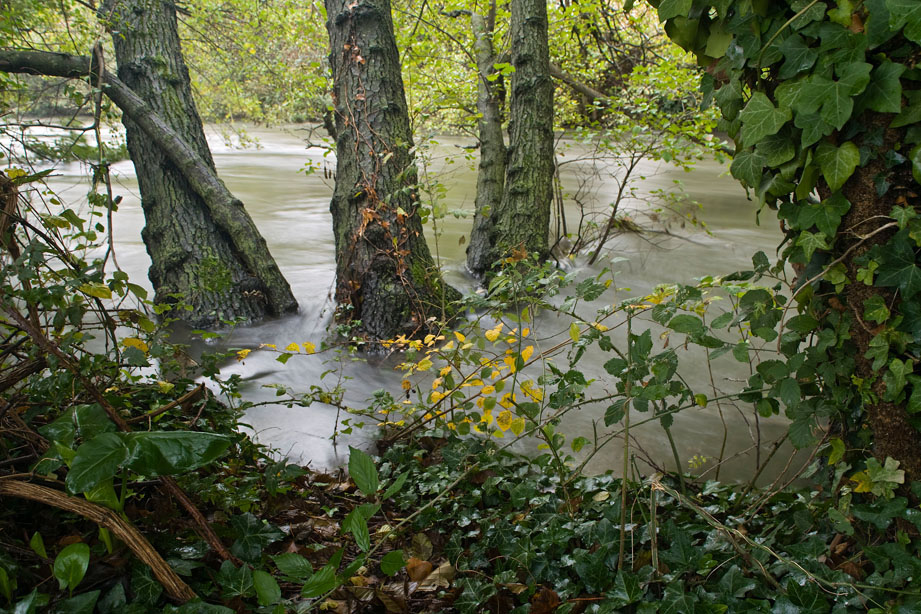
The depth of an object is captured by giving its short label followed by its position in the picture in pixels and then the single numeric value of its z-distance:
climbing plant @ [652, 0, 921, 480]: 1.51
